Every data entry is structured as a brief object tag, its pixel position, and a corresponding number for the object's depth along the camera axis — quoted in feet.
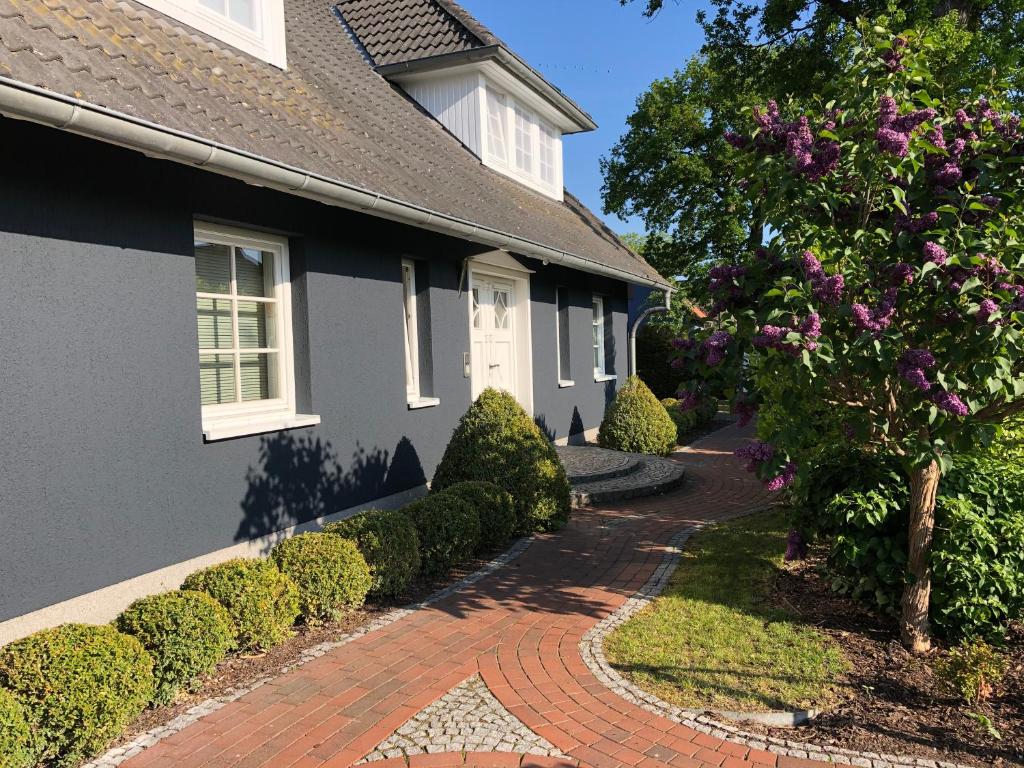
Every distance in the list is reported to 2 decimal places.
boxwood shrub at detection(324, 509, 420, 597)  17.88
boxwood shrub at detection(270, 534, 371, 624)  16.37
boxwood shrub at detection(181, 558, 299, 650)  14.79
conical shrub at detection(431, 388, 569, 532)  24.25
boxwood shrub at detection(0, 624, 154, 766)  11.02
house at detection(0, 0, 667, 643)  14.03
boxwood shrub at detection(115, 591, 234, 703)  13.02
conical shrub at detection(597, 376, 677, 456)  41.01
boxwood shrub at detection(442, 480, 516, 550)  22.13
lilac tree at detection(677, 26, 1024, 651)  12.14
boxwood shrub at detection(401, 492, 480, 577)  19.88
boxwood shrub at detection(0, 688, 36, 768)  10.35
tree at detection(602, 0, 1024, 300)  29.22
